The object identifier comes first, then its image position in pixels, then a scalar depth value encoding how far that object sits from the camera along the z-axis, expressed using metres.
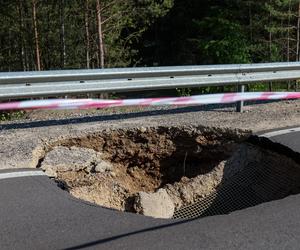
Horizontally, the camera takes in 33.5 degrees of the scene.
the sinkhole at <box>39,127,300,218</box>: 6.25
